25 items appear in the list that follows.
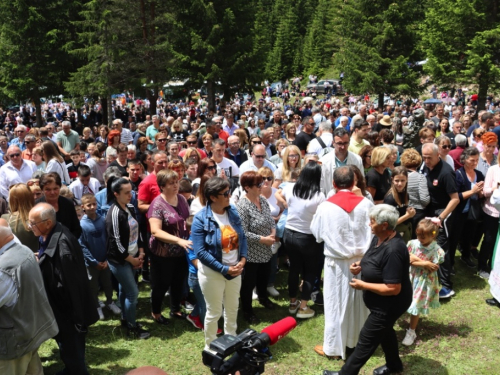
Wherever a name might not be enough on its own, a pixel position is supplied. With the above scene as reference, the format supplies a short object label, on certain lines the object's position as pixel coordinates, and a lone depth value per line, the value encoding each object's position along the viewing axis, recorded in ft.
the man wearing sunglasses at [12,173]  22.99
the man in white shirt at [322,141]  25.89
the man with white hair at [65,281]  12.64
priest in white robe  14.08
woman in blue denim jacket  13.85
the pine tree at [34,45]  80.94
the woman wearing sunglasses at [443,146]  21.26
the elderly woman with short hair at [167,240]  15.98
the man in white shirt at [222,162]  22.94
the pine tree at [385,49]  89.86
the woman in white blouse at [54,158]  23.77
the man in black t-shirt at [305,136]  29.04
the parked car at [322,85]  160.86
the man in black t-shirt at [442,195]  18.69
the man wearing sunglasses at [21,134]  31.39
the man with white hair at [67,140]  33.22
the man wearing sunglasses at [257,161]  21.06
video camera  6.74
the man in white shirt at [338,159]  20.27
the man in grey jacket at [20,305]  11.06
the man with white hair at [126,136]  38.71
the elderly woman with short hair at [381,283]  12.21
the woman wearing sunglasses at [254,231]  16.03
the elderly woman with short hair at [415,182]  18.52
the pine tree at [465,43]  73.36
